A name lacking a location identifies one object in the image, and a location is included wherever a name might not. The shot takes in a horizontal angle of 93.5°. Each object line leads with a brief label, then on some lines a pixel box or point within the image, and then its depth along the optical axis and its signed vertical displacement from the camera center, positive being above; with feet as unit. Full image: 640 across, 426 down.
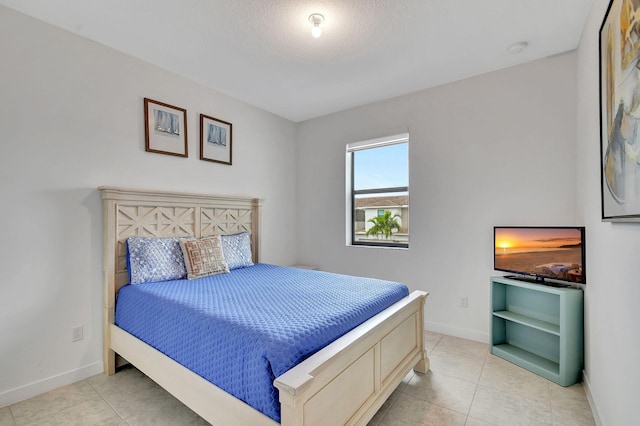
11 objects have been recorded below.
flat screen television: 7.23 -1.03
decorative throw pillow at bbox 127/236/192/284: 7.86 -1.28
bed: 4.24 -2.56
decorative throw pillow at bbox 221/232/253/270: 9.99 -1.27
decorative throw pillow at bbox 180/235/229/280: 8.55 -1.30
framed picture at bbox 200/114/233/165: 10.40 +2.65
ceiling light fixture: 6.78 +4.40
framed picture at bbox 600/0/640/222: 3.60 +1.40
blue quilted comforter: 4.41 -1.90
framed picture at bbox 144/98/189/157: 8.96 +2.64
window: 11.82 +0.87
